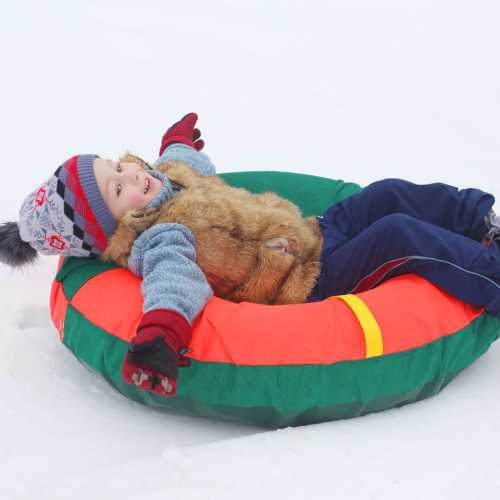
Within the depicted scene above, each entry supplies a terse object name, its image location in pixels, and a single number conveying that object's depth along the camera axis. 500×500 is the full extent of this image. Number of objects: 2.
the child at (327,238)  3.18
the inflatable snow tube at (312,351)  3.08
